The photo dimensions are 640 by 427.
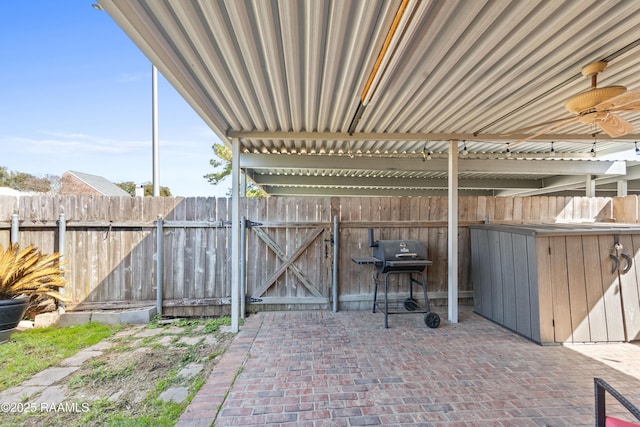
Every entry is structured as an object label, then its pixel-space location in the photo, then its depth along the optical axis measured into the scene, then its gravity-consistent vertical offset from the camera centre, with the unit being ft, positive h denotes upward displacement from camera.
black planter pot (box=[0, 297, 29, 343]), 10.49 -3.59
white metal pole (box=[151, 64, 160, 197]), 24.47 +8.58
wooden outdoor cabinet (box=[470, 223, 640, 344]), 10.25 -2.41
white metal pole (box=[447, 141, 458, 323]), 12.79 -0.42
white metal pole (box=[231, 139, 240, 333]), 11.87 -0.73
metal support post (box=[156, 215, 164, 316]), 13.39 -2.16
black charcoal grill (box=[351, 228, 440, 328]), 11.94 -1.72
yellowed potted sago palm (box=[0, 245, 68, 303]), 11.10 -2.18
